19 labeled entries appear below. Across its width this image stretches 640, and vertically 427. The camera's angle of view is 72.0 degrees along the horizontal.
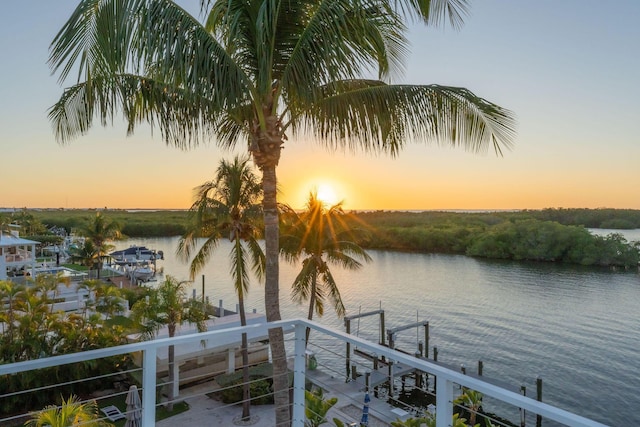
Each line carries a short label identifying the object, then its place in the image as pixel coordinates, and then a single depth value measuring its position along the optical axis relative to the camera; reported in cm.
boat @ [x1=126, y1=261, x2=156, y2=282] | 3252
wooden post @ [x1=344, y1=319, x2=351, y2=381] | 1735
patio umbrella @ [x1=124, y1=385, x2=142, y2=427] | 737
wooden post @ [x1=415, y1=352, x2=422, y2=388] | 1625
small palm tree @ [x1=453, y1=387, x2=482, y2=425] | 1137
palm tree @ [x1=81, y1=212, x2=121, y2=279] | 2803
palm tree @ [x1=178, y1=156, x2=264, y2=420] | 1206
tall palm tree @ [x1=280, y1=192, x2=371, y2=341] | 1506
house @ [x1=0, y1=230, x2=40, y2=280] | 2257
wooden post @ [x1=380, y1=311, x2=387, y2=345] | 1838
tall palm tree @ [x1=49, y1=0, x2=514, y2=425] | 363
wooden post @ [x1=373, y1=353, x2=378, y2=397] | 1592
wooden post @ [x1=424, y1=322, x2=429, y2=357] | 1756
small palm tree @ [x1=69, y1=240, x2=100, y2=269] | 2874
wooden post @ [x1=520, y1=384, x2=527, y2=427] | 1283
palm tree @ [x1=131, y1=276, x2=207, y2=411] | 1103
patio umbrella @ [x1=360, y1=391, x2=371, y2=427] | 1100
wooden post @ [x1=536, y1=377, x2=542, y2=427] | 1301
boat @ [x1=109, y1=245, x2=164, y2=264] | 3728
